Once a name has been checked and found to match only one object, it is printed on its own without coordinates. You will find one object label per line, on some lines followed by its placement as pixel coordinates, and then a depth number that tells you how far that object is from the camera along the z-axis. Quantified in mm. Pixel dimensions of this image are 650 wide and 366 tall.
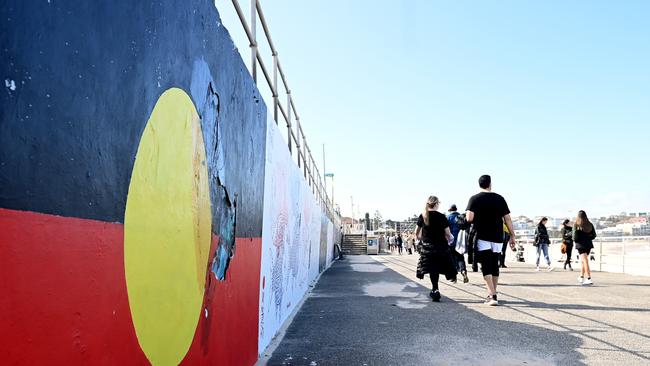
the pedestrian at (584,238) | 10297
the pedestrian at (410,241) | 41144
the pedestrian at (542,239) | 14973
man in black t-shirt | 7441
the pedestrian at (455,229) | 10508
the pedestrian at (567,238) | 14438
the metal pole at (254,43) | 4371
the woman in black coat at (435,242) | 8172
